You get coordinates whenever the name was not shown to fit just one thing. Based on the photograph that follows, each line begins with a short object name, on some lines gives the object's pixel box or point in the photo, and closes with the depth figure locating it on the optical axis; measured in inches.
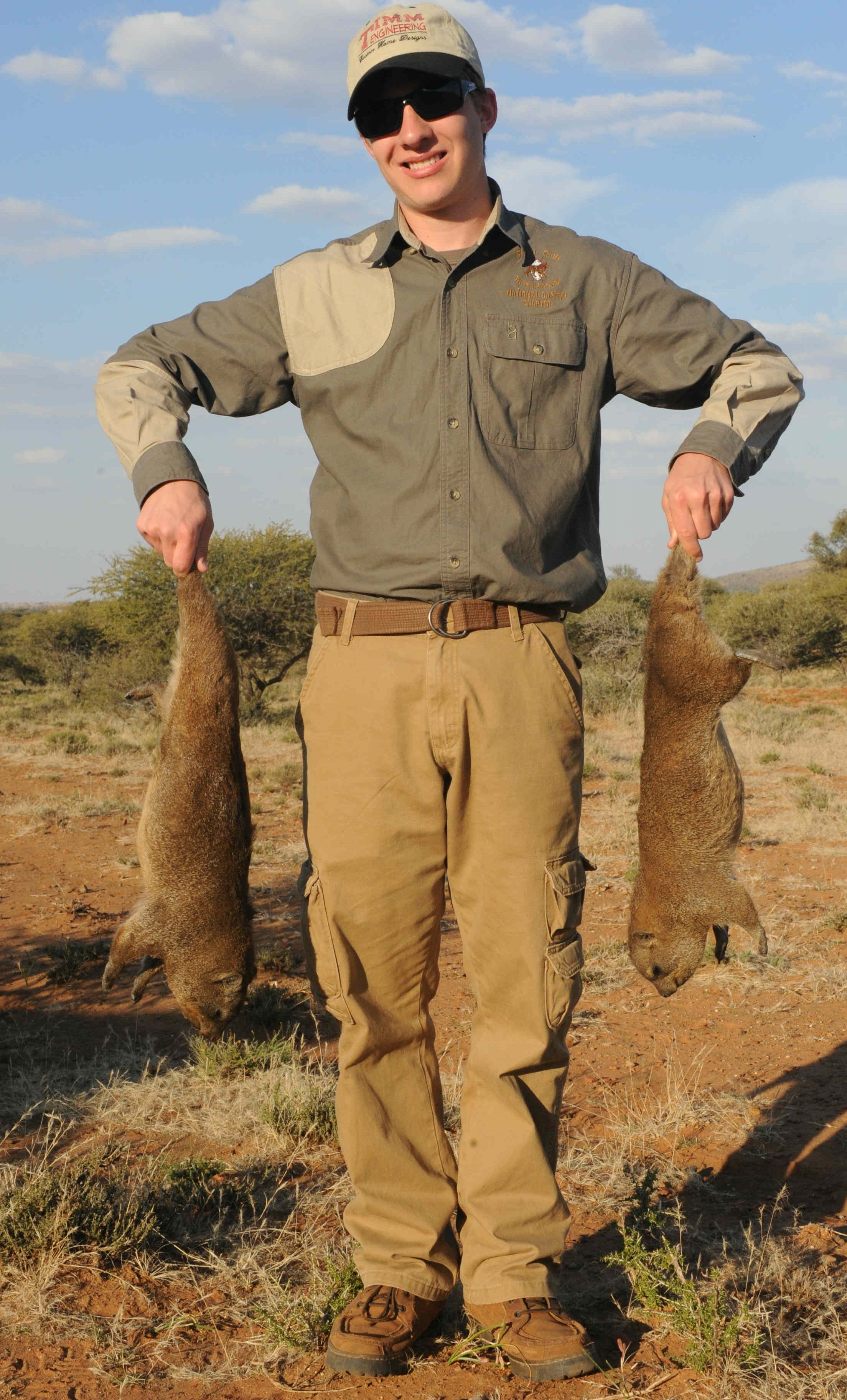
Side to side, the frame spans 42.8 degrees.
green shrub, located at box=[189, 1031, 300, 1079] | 202.1
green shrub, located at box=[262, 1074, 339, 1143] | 174.7
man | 108.5
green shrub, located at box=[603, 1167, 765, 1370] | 106.9
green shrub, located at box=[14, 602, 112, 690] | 1256.2
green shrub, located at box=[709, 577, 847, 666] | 1173.1
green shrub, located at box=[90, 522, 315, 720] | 896.3
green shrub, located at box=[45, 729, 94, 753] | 689.0
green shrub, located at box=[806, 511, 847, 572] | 1526.8
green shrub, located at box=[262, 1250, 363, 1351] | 116.6
